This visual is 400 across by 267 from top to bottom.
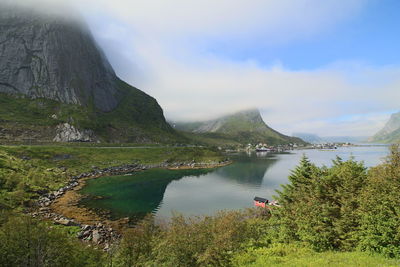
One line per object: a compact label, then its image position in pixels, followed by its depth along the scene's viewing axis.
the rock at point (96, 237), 40.81
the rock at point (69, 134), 174.38
